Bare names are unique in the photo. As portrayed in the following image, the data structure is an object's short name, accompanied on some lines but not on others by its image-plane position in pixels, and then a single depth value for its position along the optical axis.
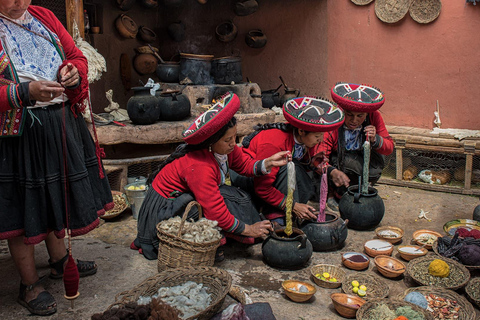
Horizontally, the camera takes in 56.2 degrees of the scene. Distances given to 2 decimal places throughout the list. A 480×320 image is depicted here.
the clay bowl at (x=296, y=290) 2.93
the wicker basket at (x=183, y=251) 2.96
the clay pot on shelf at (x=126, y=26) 6.97
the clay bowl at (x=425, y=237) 3.79
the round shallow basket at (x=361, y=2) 6.44
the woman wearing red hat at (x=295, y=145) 3.65
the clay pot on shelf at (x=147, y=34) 7.42
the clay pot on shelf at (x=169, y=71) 6.46
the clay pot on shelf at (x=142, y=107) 5.18
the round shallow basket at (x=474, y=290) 2.89
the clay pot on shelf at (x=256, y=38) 7.52
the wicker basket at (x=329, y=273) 3.16
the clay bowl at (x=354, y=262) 3.42
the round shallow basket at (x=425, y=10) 5.95
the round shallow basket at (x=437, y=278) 3.03
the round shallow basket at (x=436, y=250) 3.19
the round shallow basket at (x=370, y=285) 2.97
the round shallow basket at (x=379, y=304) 2.54
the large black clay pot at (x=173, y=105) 5.51
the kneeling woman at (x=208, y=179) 3.24
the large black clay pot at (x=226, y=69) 6.40
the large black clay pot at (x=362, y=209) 4.05
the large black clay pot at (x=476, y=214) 4.19
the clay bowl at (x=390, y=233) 3.90
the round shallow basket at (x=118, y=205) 4.41
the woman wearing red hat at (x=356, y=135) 4.31
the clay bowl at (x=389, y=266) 3.28
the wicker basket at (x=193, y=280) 2.46
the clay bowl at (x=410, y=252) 3.54
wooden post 4.74
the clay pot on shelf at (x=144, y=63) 7.31
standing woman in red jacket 2.36
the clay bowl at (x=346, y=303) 2.75
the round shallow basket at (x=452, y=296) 2.63
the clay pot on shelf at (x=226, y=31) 7.65
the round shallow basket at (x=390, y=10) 6.14
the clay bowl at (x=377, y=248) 3.64
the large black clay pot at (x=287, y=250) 3.30
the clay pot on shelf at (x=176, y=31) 7.58
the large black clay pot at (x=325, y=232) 3.62
